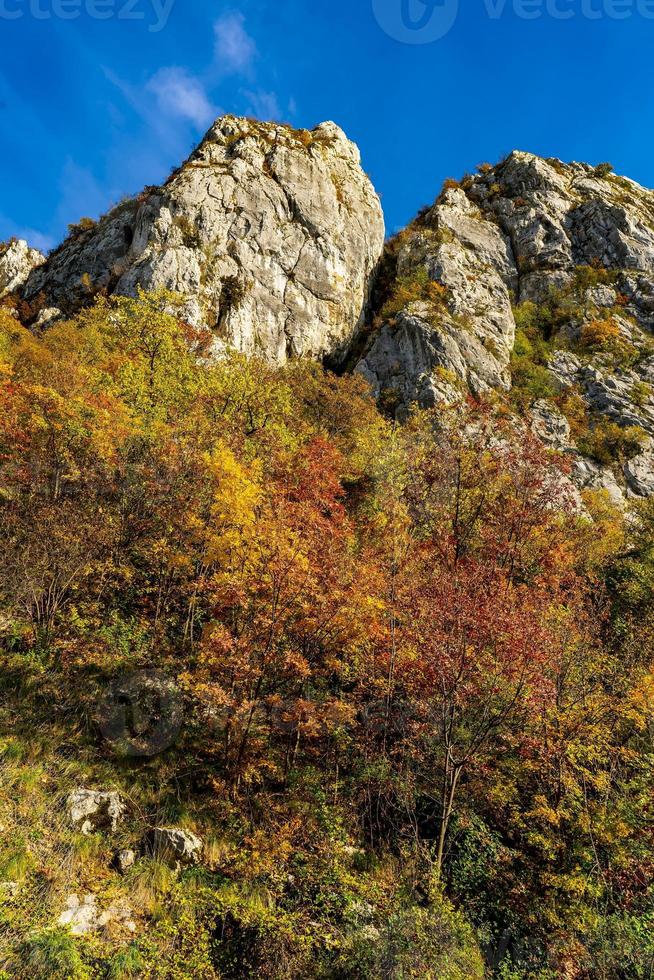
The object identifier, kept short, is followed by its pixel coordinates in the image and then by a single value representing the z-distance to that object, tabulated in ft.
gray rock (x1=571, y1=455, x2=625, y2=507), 124.75
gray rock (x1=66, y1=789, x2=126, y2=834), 30.53
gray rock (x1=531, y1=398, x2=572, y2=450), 132.77
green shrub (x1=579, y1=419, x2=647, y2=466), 132.57
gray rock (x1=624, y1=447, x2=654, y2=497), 127.95
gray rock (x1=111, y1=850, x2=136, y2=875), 29.45
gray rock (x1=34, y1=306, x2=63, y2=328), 149.48
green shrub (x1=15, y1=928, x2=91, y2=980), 21.54
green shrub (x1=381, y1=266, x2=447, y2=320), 157.17
